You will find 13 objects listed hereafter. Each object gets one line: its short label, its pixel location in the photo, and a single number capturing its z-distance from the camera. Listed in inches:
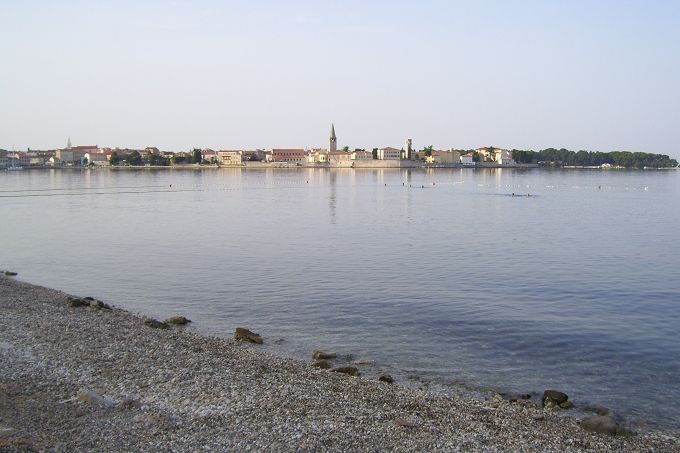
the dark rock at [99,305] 650.9
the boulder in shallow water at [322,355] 505.0
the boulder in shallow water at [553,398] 404.5
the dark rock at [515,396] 418.0
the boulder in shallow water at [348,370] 460.1
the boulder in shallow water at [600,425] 357.4
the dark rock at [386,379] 446.3
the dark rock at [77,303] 658.8
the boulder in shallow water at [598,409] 398.0
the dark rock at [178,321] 614.2
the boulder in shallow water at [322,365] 472.3
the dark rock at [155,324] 581.0
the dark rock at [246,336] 546.0
